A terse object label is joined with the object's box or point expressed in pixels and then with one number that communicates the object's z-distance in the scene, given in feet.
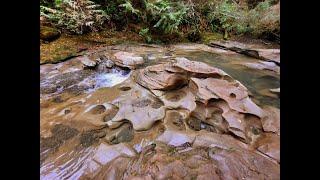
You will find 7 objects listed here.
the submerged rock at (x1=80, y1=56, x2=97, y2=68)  9.93
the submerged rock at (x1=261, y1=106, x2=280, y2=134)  5.80
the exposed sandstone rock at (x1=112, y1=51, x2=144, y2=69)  10.12
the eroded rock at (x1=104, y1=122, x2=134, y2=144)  5.45
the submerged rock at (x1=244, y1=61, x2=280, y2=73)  10.48
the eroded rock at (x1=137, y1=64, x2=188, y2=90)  7.75
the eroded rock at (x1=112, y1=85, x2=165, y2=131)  6.07
